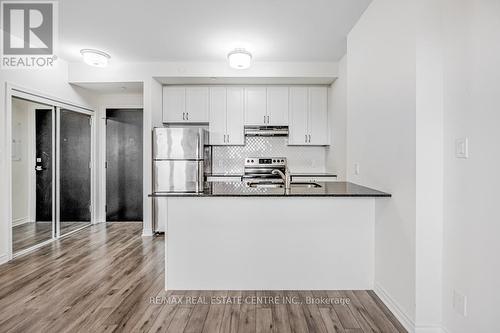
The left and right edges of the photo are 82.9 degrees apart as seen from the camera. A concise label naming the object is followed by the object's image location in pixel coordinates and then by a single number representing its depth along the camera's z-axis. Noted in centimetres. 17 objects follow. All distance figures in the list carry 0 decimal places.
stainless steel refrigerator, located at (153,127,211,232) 430
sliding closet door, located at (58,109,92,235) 436
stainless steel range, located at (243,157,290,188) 474
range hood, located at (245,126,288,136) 478
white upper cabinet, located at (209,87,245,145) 480
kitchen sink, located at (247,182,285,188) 467
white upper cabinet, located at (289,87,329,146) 481
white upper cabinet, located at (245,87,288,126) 480
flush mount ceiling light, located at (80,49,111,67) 370
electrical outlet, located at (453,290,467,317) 168
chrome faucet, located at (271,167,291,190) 278
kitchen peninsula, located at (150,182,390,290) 254
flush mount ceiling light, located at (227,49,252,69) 357
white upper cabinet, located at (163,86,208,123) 481
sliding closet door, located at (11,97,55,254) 356
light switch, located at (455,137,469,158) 165
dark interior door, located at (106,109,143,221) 526
